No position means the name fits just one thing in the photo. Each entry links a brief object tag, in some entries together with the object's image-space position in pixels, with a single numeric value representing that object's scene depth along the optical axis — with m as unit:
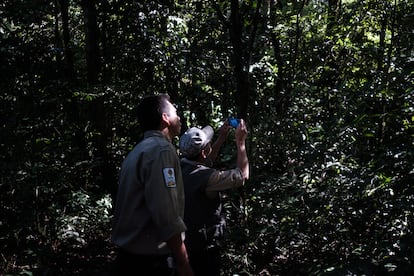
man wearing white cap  3.10
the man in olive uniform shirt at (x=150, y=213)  2.13
